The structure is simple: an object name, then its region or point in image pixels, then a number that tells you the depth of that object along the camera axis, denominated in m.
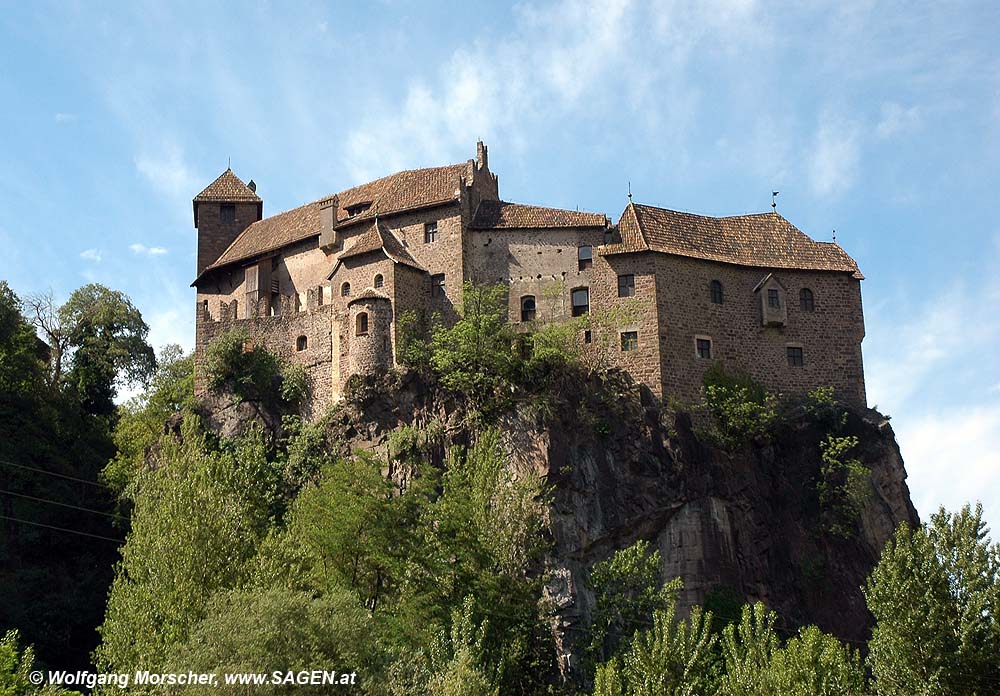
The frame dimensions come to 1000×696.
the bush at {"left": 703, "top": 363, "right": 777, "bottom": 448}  54.09
